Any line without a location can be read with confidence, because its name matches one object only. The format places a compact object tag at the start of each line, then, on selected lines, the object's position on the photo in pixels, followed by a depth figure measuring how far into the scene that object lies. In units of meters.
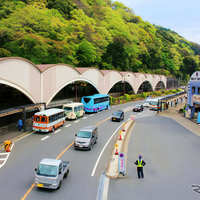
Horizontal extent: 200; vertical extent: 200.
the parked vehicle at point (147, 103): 49.30
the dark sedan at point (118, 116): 30.70
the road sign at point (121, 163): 13.19
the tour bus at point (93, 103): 37.47
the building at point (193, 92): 33.58
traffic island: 13.20
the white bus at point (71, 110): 30.61
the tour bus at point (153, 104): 45.35
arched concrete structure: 22.25
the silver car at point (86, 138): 17.78
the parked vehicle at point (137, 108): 41.84
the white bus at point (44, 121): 22.41
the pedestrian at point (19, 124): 23.75
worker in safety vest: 12.73
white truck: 11.02
